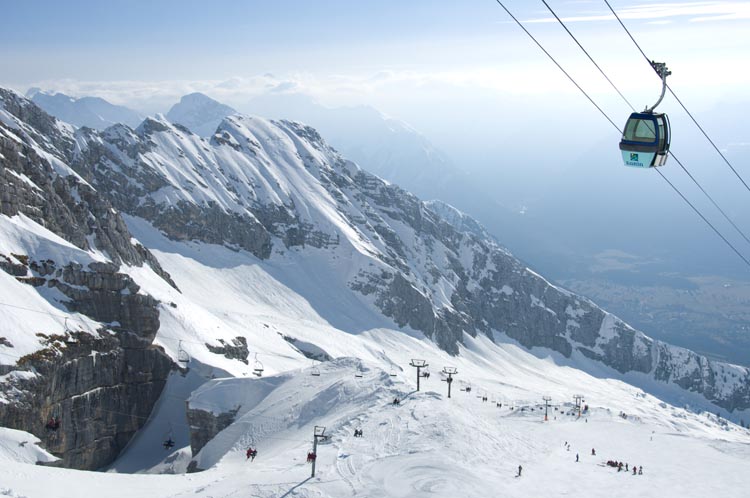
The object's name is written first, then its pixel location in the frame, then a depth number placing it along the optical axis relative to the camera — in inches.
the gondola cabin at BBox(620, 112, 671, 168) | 1195.3
